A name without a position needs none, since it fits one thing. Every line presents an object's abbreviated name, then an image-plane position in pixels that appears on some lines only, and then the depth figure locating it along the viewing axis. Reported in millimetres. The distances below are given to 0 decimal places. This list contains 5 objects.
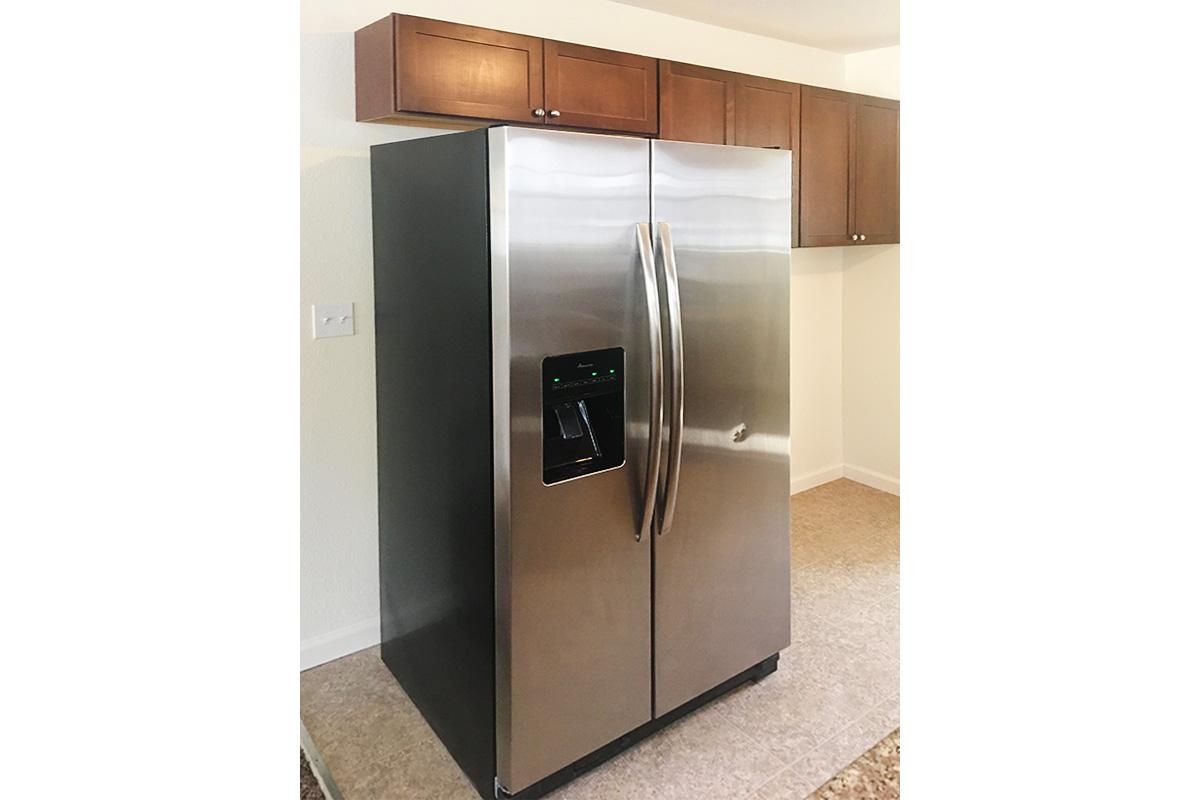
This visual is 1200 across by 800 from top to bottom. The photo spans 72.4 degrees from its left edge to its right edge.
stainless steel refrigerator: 1815
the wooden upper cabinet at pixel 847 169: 3393
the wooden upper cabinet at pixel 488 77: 2178
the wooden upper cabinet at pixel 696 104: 2822
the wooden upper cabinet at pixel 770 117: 3100
